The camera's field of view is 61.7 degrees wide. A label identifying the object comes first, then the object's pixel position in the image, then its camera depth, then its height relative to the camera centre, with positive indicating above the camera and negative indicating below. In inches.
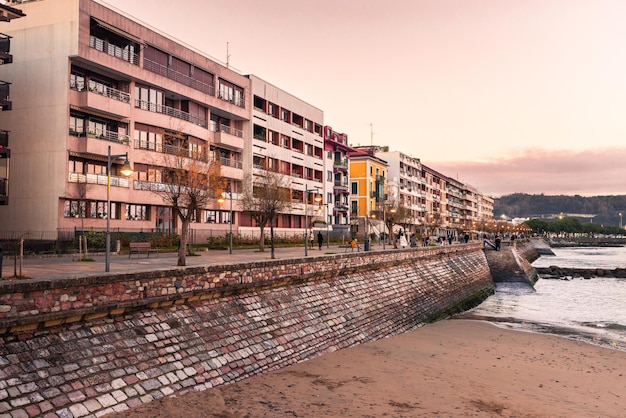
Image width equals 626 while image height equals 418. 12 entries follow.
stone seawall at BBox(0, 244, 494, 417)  467.5 -120.8
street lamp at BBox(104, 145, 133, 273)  790.3 +95.1
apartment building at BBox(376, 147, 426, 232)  4079.7 +424.8
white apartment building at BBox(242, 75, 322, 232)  2370.8 +435.4
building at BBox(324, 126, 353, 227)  3107.8 +332.0
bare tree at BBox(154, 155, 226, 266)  957.2 +104.3
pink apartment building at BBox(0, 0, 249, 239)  1494.8 +350.5
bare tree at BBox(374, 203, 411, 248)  2635.3 +100.5
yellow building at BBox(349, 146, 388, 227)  3550.7 +313.8
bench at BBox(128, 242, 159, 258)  1109.1 -34.6
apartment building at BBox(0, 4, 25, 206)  1248.8 +362.6
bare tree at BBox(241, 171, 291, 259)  1679.4 +111.6
